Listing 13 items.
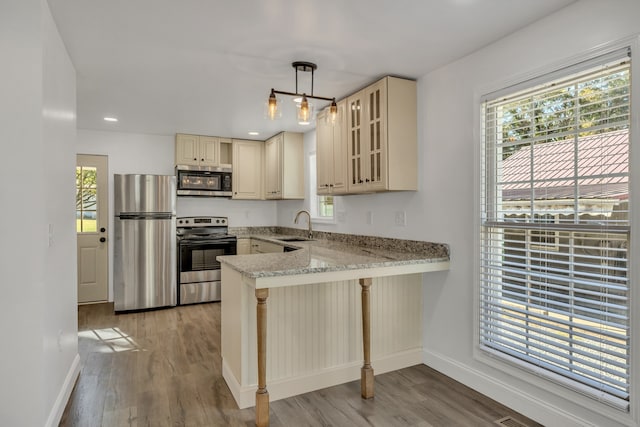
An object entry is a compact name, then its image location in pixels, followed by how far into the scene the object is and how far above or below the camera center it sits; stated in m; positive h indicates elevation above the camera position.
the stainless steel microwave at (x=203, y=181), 5.16 +0.46
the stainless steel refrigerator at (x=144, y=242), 4.66 -0.36
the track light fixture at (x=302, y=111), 2.45 +0.68
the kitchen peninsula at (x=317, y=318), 2.30 -0.75
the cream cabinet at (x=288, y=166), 5.04 +0.64
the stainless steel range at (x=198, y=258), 5.00 -0.61
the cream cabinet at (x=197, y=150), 5.15 +0.88
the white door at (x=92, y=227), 5.01 -0.18
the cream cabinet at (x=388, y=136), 2.98 +0.62
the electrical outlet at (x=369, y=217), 3.68 -0.05
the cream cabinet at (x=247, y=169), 5.52 +0.66
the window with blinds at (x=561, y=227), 1.86 -0.09
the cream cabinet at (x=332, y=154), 3.50 +0.57
